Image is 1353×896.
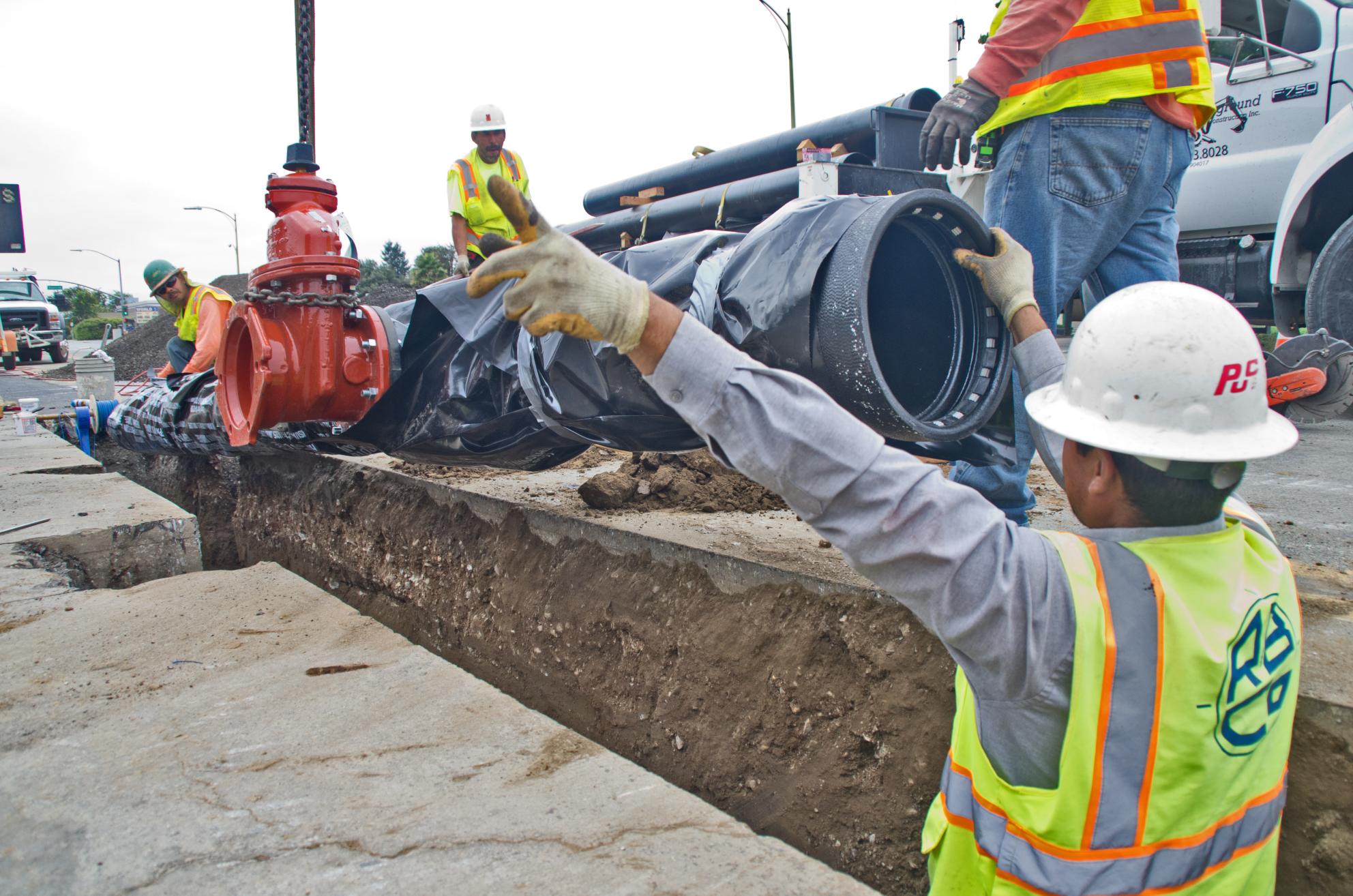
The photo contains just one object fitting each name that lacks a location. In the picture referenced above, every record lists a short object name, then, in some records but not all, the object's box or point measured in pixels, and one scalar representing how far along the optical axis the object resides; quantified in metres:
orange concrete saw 3.70
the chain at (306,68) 3.05
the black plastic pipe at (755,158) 6.42
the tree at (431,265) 24.81
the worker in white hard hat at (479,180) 5.95
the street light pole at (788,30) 13.55
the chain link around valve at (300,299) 3.01
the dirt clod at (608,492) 3.58
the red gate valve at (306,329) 3.00
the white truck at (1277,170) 4.73
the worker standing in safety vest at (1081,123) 2.27
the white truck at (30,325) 21.45
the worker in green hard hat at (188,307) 5.90
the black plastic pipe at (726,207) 5.39
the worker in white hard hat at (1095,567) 1.05
